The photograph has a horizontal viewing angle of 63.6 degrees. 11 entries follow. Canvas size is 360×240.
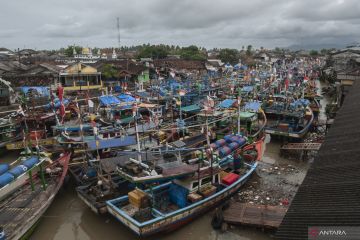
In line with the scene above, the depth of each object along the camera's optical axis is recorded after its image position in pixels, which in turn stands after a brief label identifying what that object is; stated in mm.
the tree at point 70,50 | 105500
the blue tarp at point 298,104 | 33556
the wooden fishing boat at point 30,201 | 13788
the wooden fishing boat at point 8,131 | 26266
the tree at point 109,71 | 51625
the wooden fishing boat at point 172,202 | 13859
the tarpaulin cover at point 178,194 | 15555
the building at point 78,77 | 45500
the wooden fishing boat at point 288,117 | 28598
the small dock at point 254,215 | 14648
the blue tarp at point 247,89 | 48156
